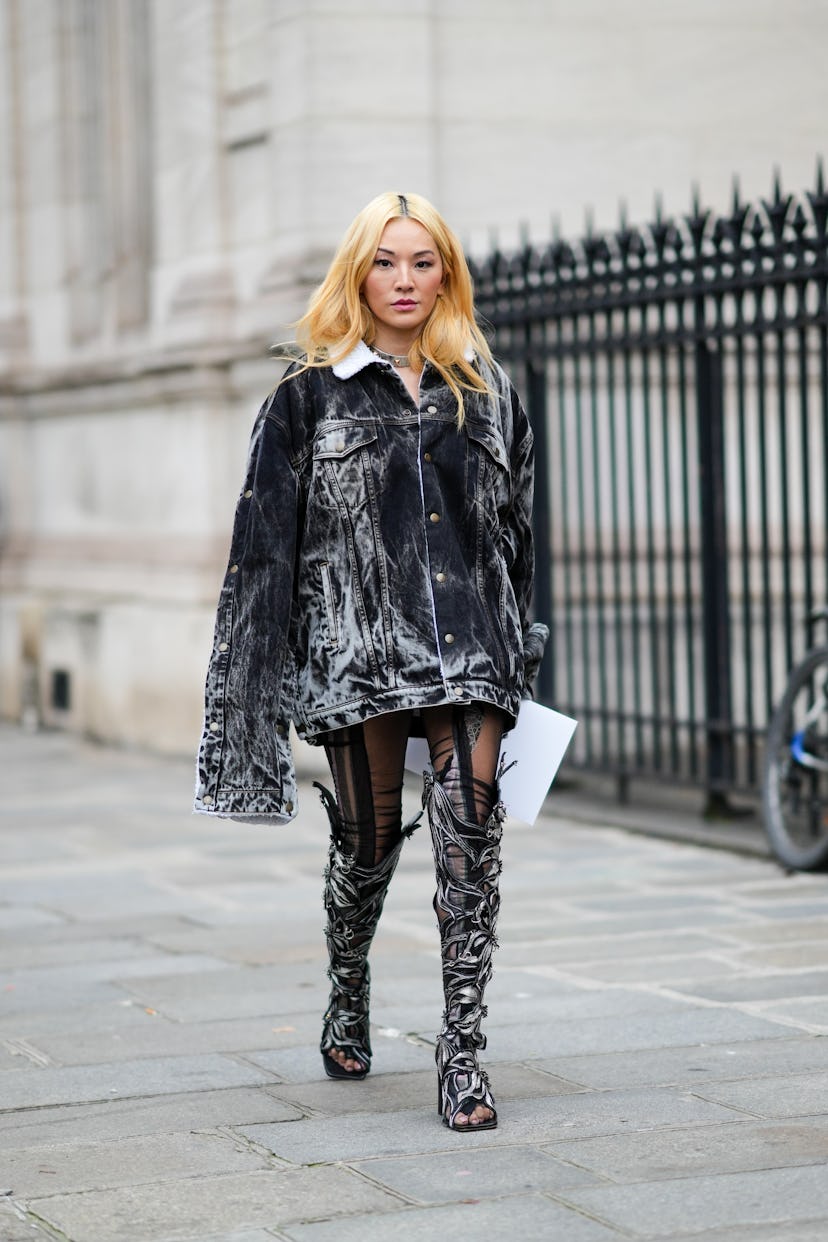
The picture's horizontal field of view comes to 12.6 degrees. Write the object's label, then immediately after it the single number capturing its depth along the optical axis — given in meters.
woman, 7.56
